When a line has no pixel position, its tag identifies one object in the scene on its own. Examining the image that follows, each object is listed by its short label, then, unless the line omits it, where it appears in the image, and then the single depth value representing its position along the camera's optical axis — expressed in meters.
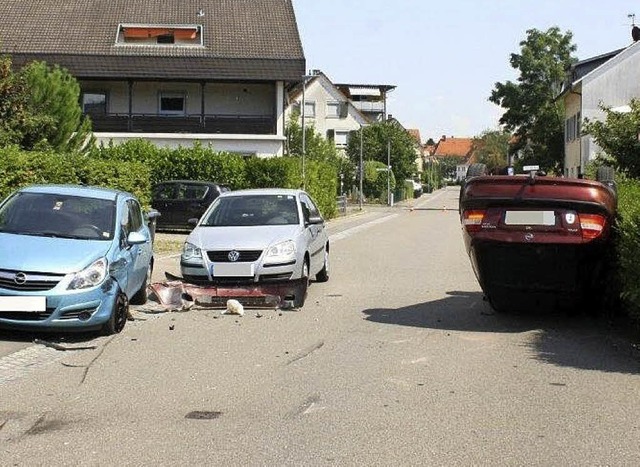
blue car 9.18
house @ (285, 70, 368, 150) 94.75
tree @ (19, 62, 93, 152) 27.98
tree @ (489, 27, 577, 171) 77.00
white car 12.44
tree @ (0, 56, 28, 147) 24.18
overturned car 9.75
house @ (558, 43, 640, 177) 50.50
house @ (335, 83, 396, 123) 126.00
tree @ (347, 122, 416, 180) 87.88
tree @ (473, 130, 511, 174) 139.40
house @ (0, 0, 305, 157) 43.66
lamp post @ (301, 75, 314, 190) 36.90
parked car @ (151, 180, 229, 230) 29.23
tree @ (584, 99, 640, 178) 18.42
